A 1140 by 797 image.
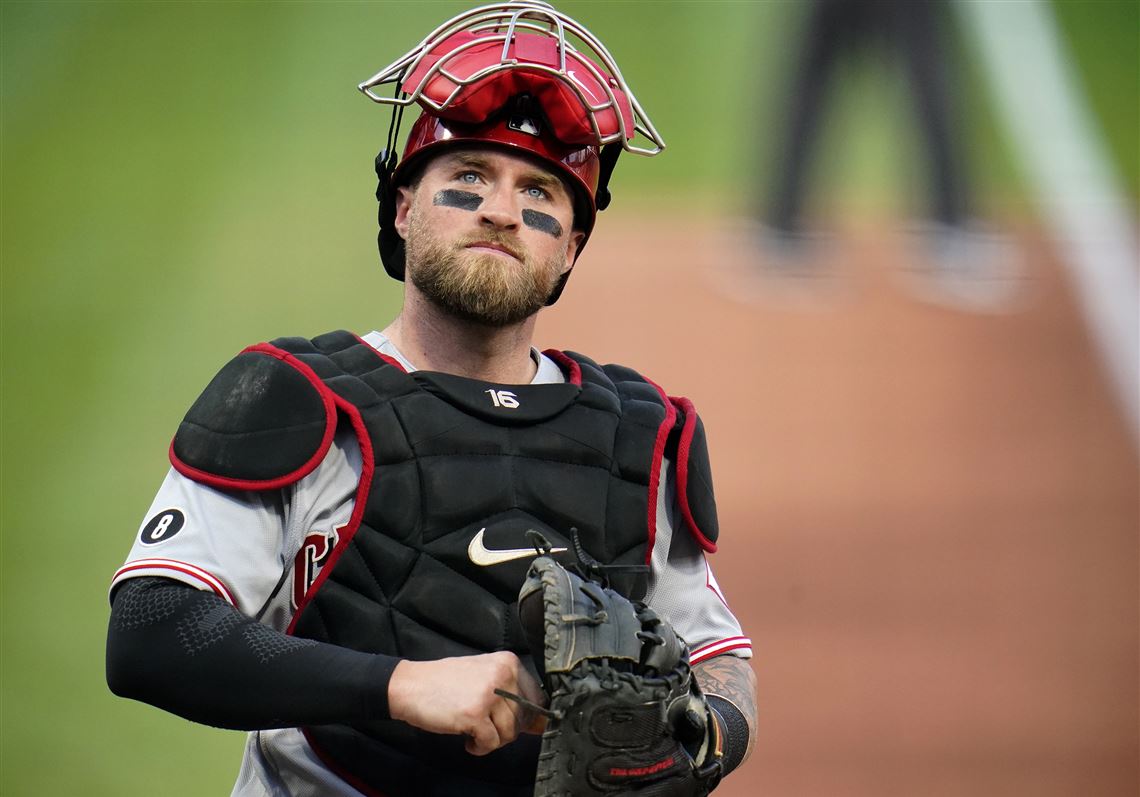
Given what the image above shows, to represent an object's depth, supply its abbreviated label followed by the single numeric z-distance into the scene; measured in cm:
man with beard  1116
